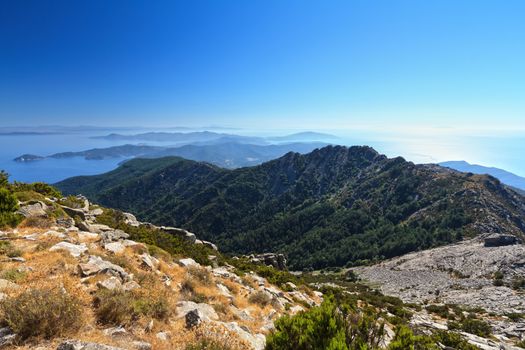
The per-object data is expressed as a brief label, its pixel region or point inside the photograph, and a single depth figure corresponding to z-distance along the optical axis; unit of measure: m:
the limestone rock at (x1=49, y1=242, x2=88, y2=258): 11.08
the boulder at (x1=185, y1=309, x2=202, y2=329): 7.84
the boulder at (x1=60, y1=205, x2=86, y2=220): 20.50
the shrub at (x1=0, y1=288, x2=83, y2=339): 5.77
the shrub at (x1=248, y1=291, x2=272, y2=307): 13.44
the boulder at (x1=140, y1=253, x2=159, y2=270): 12.69
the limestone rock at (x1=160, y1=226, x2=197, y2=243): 28.71
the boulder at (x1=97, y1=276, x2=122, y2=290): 8.48
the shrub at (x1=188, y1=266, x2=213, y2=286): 13.15
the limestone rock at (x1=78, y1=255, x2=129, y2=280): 9.45
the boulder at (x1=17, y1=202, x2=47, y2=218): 15.93
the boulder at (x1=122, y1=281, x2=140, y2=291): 8.93
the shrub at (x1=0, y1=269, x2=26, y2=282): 8.06
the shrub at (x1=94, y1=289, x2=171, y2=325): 7.16
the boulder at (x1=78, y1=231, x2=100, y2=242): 14.34
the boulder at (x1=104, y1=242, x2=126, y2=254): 13.34
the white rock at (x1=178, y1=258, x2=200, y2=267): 15.39
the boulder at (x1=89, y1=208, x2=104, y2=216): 24.76
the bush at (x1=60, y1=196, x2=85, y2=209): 23.06
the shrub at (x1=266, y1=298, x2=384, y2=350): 6.68
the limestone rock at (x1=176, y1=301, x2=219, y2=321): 8.46
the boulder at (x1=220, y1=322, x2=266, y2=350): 7.93
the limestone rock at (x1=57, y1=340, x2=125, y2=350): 5.28
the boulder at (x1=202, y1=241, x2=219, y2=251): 30.97
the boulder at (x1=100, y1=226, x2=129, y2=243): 15.73
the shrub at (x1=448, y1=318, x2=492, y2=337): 22.70
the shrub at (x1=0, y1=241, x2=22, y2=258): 10.02
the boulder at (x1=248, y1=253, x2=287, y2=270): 38.72
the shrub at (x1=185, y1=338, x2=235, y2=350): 6.15
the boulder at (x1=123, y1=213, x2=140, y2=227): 27.14
